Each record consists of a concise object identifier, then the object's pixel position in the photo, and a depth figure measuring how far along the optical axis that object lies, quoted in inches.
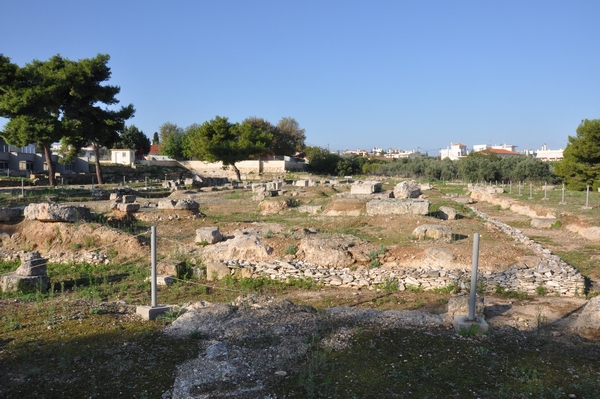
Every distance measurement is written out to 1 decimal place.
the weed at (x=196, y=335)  234.7
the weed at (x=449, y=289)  392.2
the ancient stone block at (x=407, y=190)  948.8
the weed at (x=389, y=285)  407.1
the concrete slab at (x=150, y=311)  275.4
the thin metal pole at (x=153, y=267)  282.8
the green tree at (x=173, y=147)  3043.6
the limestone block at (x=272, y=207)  906.1
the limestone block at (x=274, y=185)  1414.9
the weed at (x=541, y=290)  390.3
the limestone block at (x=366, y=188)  1010.7
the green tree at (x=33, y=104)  1185.4
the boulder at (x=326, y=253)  461.1
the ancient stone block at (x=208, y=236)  520.1
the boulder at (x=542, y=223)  752.7
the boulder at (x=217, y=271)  448.1
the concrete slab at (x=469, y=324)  242.5
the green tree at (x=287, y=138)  3209.4
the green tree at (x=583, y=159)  1576.0
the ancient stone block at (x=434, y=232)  539.5
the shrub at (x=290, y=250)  478.6
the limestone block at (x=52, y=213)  548.5
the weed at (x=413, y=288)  403.9
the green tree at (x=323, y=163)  2861.7
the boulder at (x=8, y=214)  574.9
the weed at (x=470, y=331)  238.8
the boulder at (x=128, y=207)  719.6
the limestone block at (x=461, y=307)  289.0
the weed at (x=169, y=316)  271.7
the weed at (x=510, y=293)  384.8
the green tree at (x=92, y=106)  1381.6
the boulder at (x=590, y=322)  263.0
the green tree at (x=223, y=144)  2043.6
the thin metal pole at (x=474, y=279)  249.0
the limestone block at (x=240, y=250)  474.9
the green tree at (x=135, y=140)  3053.6
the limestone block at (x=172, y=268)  446.6
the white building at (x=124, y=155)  2471.7
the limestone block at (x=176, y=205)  753.7
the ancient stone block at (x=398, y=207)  736.3
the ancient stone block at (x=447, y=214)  747.8
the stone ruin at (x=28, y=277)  378.0
